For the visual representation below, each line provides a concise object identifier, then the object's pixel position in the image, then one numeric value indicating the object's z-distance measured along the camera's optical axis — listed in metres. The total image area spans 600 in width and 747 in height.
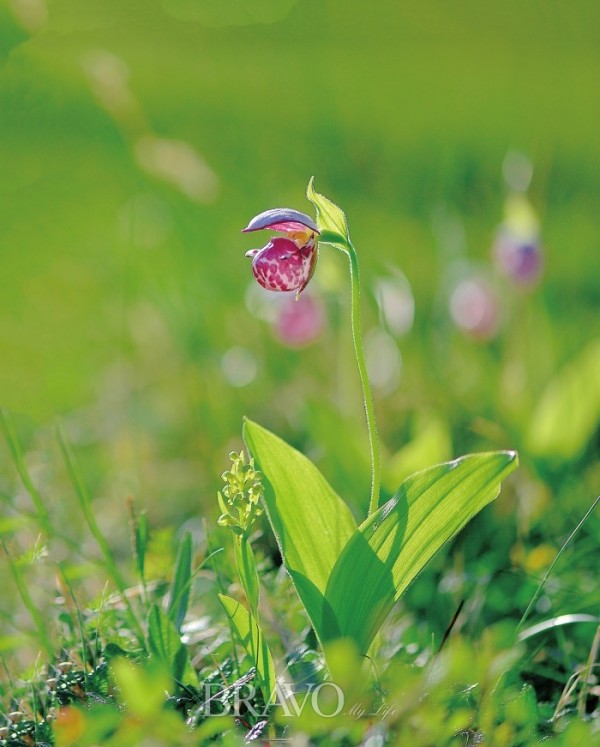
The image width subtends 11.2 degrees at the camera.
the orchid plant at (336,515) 0.94
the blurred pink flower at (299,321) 1.30
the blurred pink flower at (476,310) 1.32
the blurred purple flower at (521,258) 1.21
